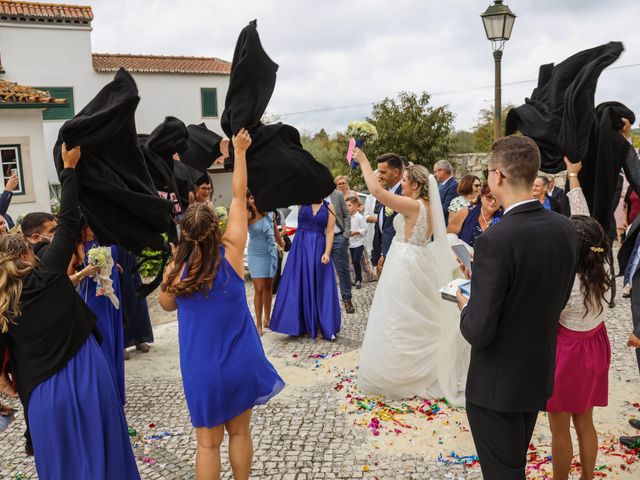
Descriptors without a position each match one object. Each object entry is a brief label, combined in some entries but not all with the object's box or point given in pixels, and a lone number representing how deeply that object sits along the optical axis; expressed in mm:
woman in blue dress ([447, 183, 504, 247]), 5461
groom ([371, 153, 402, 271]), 6816
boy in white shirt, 10648
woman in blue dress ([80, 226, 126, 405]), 5059
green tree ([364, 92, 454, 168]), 18312
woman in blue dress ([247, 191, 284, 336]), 7742
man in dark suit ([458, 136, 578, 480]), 2635
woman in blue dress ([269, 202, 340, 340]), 7480
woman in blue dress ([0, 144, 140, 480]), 3139
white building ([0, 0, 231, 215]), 25875
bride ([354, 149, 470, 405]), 5293
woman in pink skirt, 3449
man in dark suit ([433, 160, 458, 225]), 8203
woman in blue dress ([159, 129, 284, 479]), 3322
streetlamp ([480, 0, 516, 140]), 8562
